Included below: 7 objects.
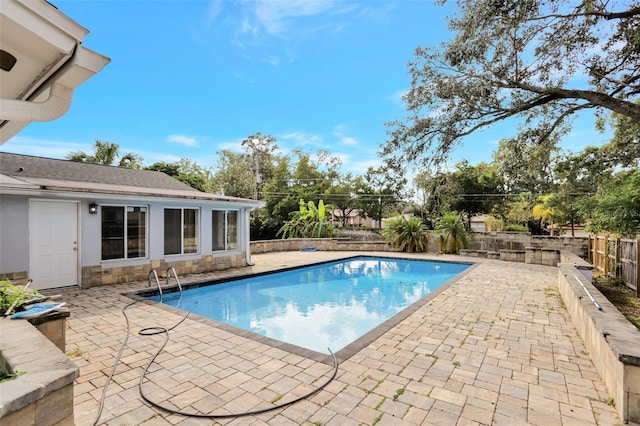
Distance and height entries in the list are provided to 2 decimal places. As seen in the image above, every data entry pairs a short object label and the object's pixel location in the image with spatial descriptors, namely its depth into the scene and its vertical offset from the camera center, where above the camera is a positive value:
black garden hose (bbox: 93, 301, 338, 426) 2.94 -1.91
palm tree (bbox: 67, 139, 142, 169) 22.17 +4.21
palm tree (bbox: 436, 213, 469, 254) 16.67 -1.14
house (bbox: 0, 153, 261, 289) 7.17 -0.38
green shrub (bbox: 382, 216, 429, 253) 17.33 -1.18
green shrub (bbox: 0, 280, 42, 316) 3.71 -1.04
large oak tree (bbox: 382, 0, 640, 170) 6.71 +3.59
